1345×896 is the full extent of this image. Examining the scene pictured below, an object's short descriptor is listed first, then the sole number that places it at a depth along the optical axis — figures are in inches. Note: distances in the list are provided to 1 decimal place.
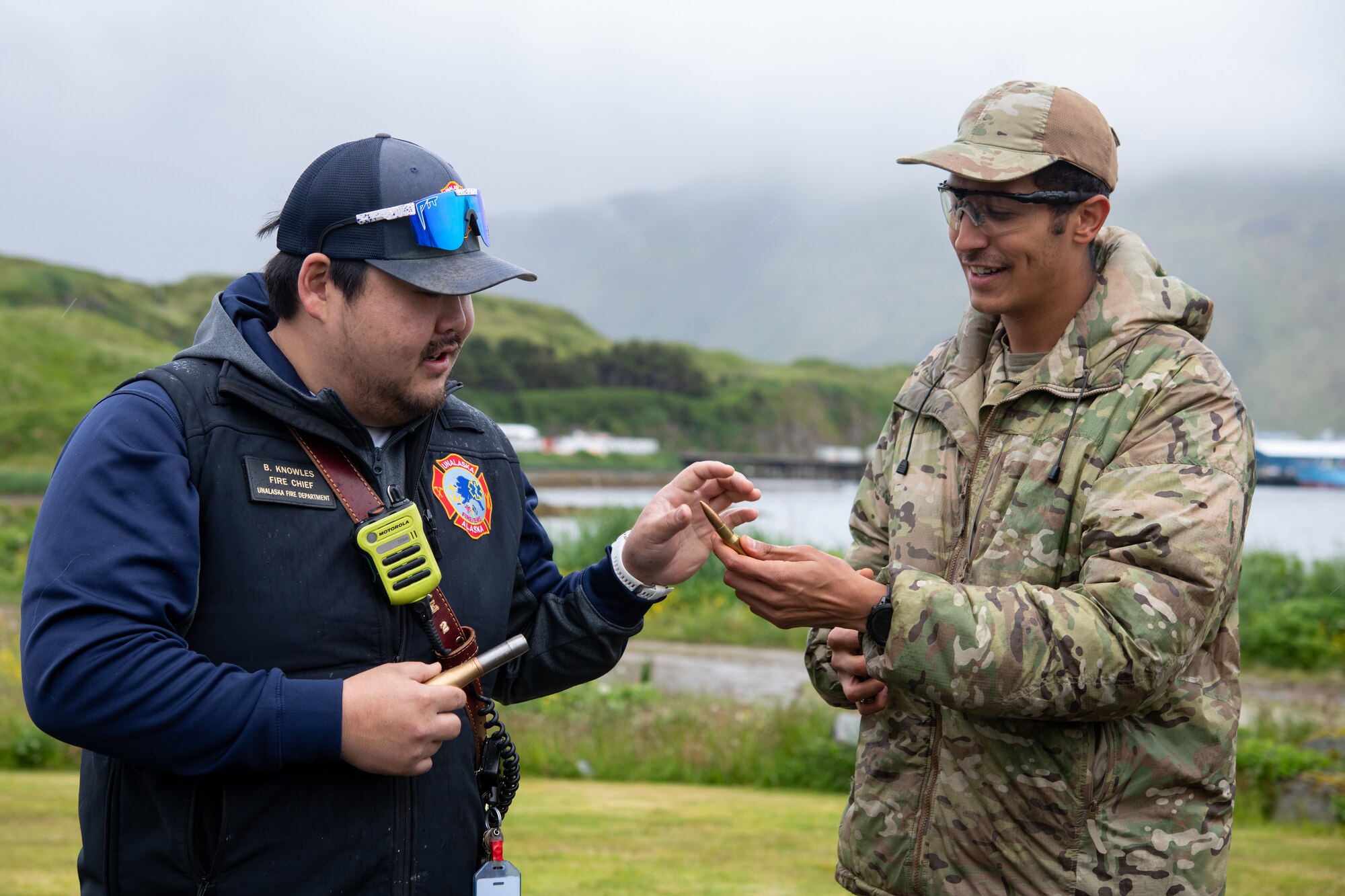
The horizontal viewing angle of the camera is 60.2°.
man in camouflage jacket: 106.4
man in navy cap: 94.4
